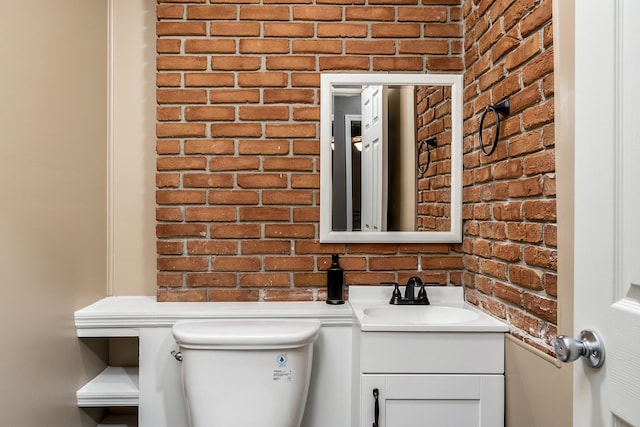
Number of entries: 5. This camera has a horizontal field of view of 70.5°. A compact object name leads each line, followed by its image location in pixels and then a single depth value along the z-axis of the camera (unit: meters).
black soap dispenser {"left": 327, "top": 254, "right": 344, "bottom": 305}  1.83
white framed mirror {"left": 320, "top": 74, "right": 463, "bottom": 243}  1.88
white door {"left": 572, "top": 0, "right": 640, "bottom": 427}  0.69
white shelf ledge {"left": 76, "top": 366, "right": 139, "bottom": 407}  1.68
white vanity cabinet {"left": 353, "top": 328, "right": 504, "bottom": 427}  1.44
